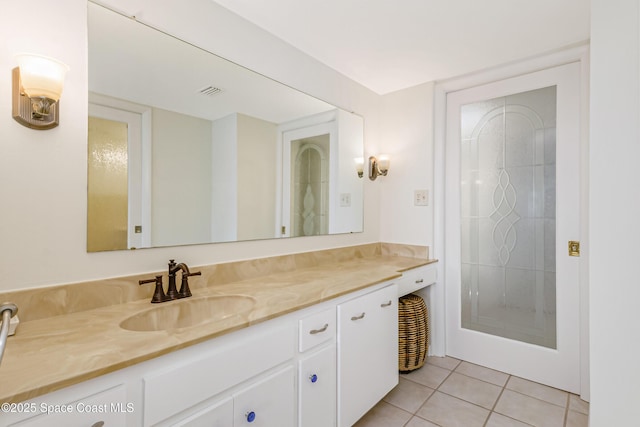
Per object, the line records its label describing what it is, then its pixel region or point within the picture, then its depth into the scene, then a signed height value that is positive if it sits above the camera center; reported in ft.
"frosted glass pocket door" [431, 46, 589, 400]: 6.57 -0.14
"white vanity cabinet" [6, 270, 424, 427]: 2.69 -1.89
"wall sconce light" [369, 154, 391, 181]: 8.96 +1.35
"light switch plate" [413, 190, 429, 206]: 8.52 +0.40
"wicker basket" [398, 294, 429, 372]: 7.43 -3.01
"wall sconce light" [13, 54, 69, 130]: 3.33 +1.38
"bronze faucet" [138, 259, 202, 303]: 4.32 -1.07
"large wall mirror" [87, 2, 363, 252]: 4.20 +1.13
